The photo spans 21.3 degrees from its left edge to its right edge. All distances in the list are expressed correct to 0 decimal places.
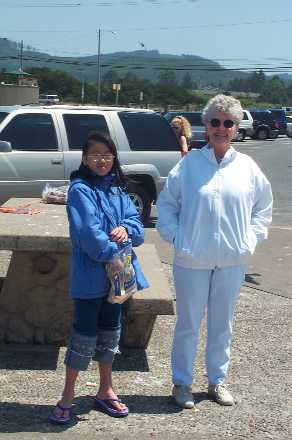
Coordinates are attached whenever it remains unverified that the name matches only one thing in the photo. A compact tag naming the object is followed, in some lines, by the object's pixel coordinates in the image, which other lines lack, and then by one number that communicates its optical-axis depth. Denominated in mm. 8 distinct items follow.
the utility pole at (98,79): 64166
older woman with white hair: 4578
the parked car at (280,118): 50156
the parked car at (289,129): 52688
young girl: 4336
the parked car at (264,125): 47250
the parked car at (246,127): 44125
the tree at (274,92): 117750
